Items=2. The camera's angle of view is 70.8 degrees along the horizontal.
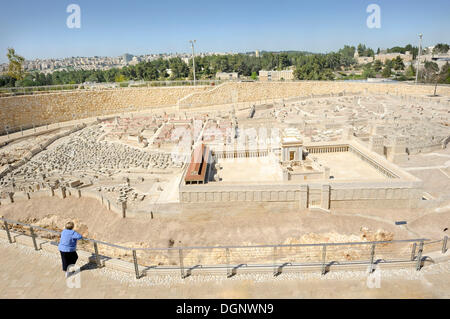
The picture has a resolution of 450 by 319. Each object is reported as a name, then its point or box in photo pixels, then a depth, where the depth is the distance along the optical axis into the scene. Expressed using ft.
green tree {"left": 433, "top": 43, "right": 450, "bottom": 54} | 370.32
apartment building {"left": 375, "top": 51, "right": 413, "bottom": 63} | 366.57
